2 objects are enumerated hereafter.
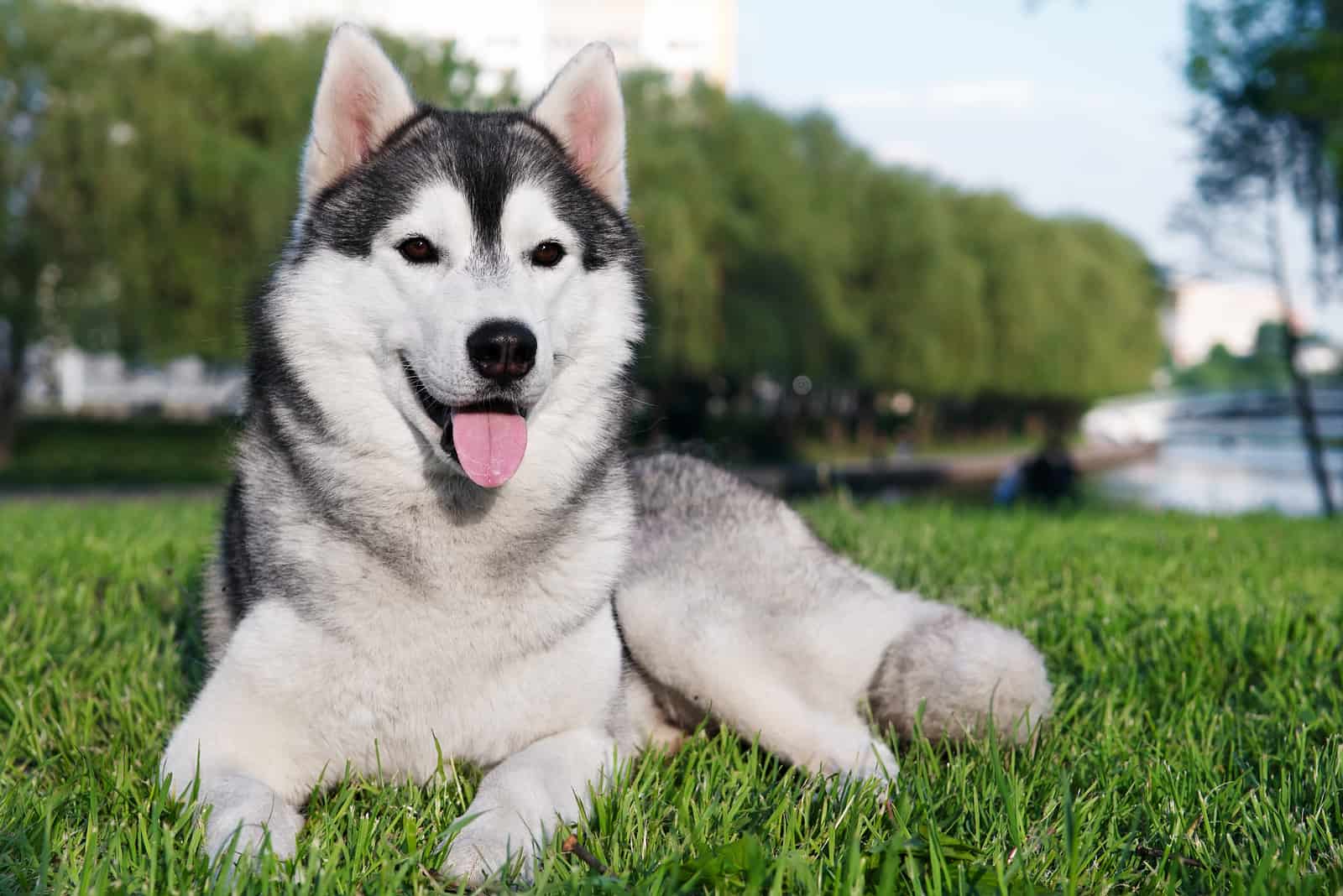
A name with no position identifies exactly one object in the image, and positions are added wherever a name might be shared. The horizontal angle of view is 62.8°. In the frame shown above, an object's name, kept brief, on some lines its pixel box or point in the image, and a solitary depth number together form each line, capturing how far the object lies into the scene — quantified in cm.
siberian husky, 280
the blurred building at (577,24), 6334
